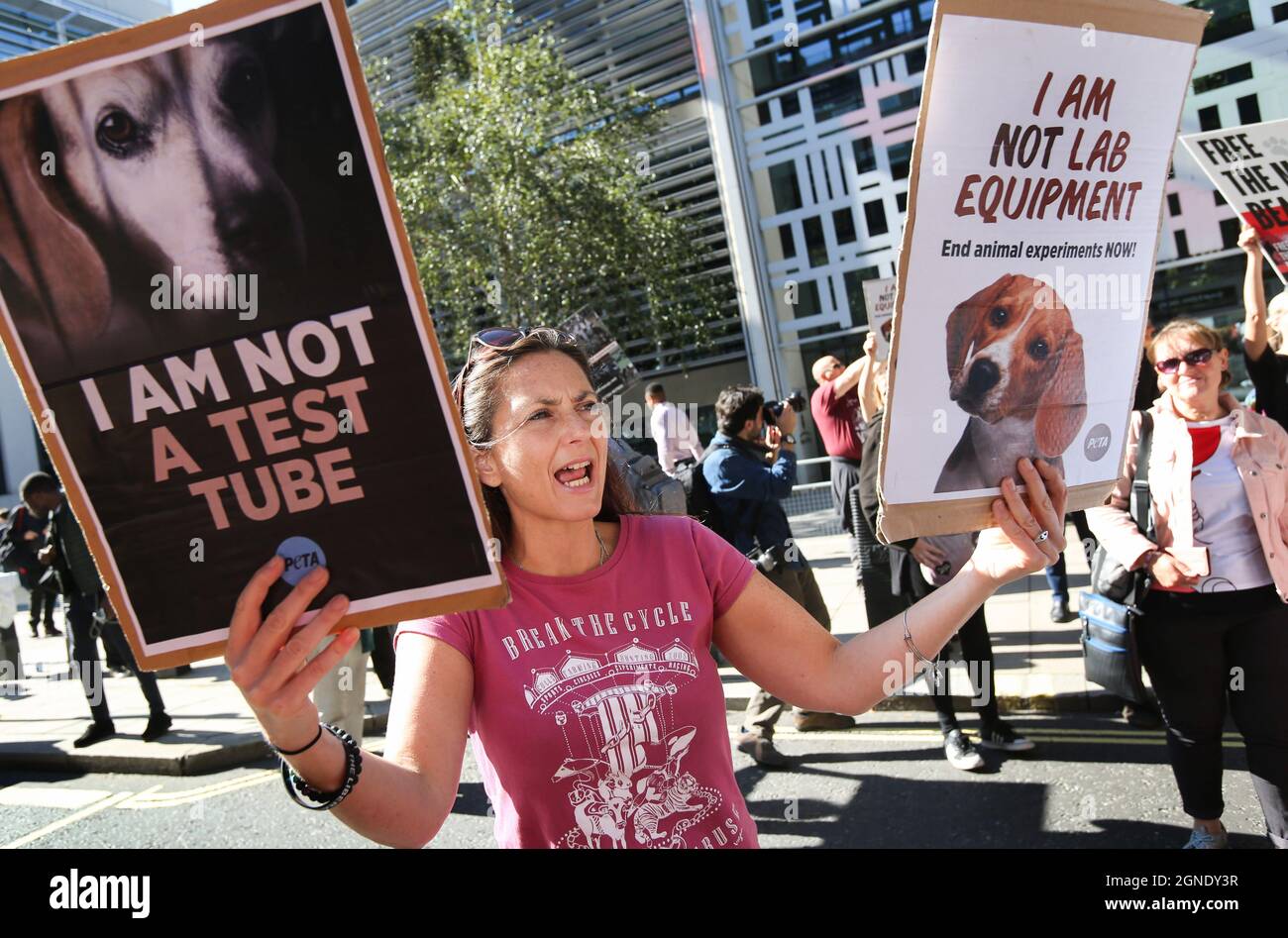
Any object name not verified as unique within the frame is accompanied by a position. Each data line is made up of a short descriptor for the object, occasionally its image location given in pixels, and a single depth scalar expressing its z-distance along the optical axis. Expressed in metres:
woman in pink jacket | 3.30
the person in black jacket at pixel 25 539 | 10.28
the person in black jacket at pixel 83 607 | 7.22
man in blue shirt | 5.48
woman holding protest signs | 1.74
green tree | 19.61
